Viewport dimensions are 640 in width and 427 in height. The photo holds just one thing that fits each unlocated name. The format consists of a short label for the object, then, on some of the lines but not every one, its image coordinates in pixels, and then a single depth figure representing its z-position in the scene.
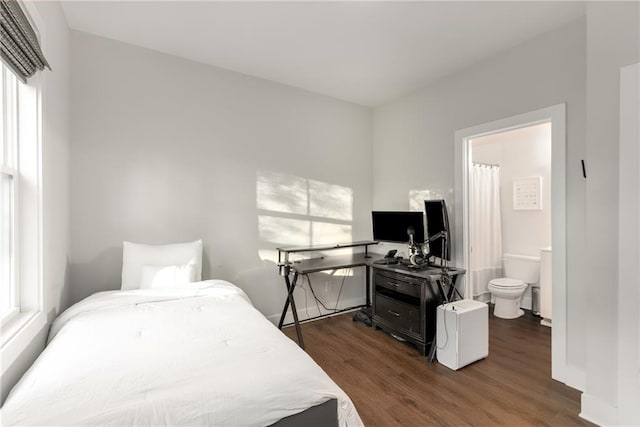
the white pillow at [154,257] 2.46
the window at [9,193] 1.56
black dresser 2.83
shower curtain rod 4.26
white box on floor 2.54
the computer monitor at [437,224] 2.98
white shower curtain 4.18
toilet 3.65
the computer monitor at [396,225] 3.21
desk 2.98
